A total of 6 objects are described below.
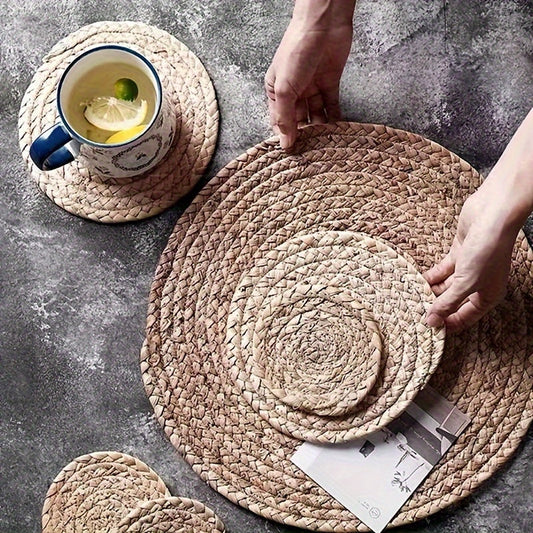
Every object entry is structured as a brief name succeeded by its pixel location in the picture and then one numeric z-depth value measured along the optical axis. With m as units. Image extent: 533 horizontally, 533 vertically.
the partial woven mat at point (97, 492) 0.92
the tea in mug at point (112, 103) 0.89
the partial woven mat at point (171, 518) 0.90
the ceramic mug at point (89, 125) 0.86
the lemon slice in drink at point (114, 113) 0.89
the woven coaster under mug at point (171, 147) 0.95
